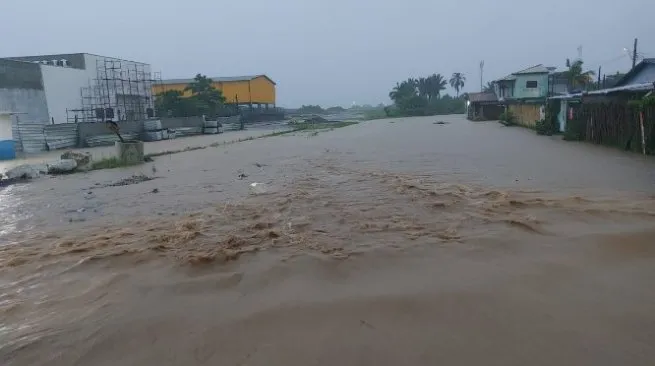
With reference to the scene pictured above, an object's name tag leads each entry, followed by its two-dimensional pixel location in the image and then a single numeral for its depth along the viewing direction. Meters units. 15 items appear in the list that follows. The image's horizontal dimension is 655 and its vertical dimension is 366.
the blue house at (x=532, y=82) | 49.09
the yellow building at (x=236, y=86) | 58.66
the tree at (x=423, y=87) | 91.12
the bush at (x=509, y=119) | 37.22
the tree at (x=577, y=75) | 45.38
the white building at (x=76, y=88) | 29.72
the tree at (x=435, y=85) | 91.12
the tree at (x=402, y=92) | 81.63
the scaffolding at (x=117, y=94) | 37.53
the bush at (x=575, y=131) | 20.16
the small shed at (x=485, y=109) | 50.00
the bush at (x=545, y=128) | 25.12
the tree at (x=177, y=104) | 44.28
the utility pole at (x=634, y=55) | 34.73
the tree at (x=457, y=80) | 110.19
